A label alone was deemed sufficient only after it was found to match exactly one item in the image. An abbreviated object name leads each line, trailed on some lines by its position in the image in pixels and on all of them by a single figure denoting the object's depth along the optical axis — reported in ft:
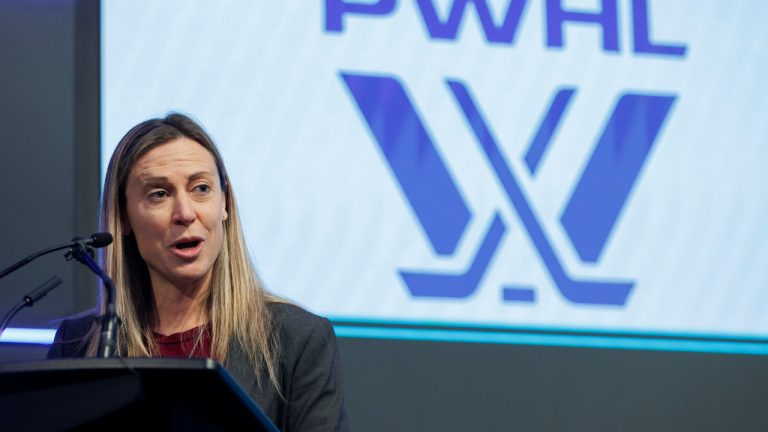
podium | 10.00
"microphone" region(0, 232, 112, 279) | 14.00
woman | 15.94
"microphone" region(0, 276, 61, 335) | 14.08
